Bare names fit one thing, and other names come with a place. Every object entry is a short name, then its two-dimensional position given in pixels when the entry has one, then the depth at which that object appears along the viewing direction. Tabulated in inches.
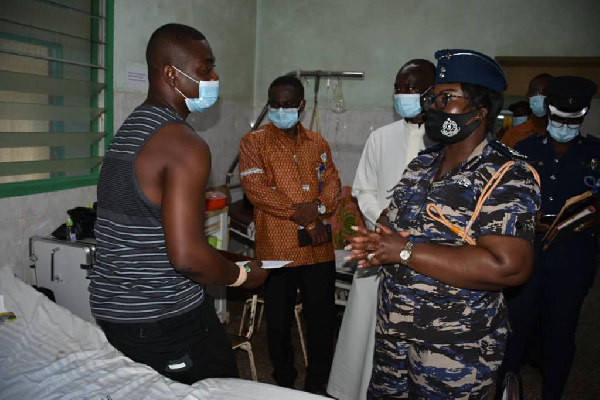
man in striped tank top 51.9
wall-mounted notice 128.0
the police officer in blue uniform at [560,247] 92.7
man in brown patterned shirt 106.6
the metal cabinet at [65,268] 96.7
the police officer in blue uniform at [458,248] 54.2
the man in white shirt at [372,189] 96.0
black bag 103.7
